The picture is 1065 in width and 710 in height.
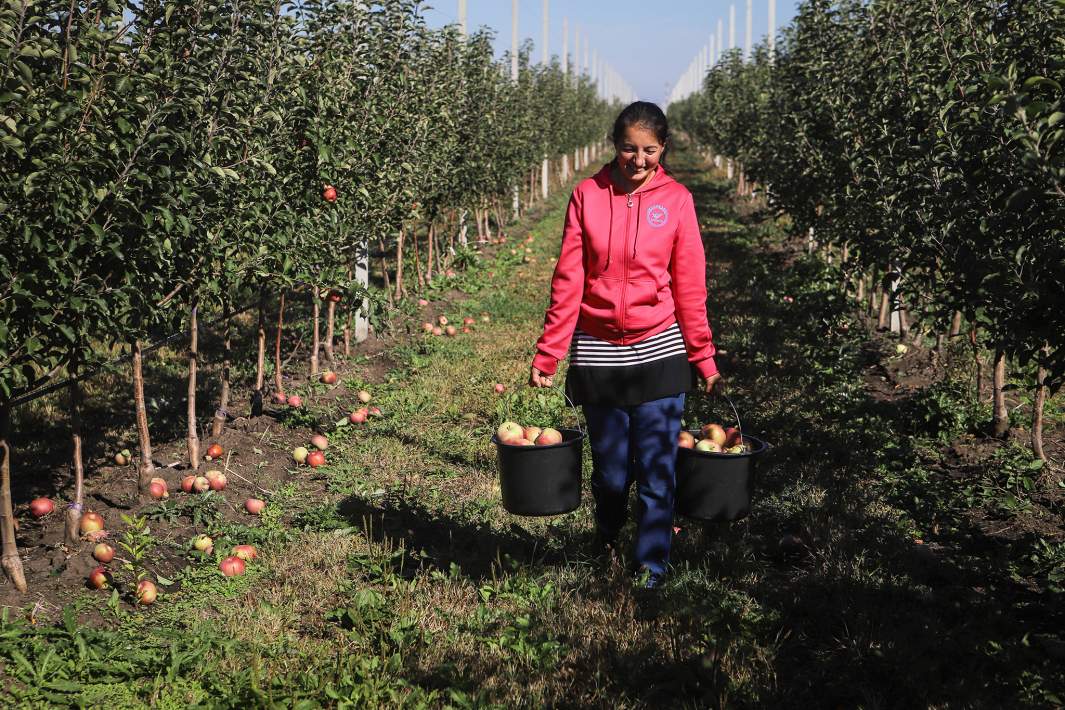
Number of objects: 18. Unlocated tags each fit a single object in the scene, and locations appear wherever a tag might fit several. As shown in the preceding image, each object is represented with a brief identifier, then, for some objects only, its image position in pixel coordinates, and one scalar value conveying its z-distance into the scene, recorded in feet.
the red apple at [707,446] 13.82
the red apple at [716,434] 14.19
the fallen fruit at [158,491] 16.38
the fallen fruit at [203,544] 14.73
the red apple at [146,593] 12.83
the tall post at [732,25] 176.08
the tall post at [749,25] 139.53
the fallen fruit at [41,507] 15.11
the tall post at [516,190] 69.21
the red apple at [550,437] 13.34
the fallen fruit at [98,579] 12.96
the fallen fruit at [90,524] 14.37
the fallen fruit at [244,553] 14.67
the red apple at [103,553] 13.53
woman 12.51
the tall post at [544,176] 90.89
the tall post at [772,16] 101.37
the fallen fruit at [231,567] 14.06
